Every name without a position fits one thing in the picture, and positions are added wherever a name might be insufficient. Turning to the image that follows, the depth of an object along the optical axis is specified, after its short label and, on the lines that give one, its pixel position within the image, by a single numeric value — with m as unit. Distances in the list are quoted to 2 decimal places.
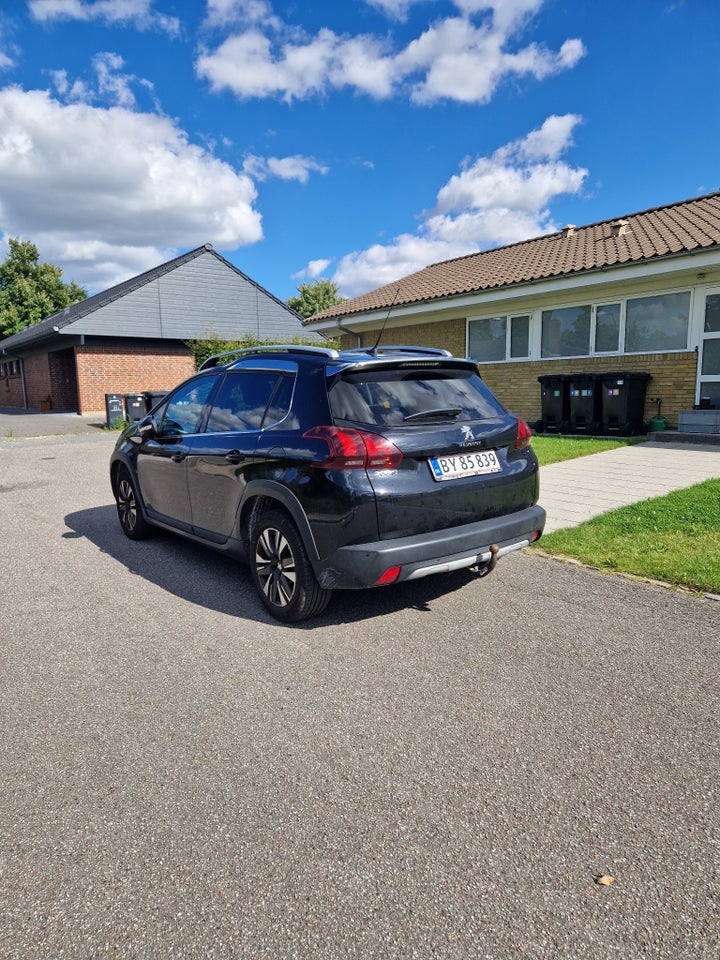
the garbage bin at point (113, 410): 19.00
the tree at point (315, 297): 73.19
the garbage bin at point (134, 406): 18.44
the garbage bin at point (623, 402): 11.86
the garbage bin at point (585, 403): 12.37
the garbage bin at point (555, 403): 12.87
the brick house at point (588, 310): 11.79
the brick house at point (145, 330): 25.09
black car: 3.38
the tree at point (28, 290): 47.22
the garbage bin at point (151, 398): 18.02
